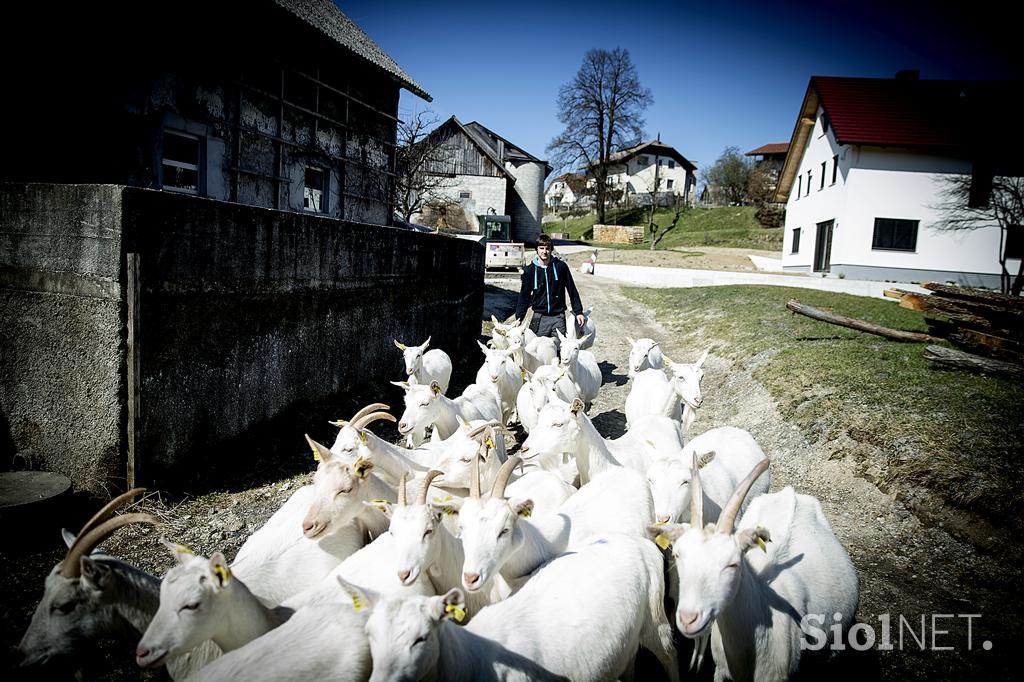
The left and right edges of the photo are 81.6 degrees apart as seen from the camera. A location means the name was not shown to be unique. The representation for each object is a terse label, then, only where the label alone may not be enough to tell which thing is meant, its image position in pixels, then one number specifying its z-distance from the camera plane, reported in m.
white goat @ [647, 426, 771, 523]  4.25
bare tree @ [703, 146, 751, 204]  61.28
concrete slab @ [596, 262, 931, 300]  20.95
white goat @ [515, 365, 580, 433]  6.45
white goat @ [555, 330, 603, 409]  7.99
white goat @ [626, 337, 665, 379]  8.99
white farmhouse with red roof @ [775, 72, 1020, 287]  24.03
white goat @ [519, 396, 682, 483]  5.00
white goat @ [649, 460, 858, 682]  2.90
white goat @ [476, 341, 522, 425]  7.78
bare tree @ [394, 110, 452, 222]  27.36
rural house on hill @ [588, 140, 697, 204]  68.50
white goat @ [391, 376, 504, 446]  6.07
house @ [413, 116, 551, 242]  39.34
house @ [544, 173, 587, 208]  72.64
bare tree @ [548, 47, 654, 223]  52.72
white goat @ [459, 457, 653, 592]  3.21
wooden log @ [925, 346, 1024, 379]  7.32
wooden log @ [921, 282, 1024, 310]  8.16
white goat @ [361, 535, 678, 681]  2.46
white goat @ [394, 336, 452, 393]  7.66
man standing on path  9.00
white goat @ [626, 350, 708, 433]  6.90
